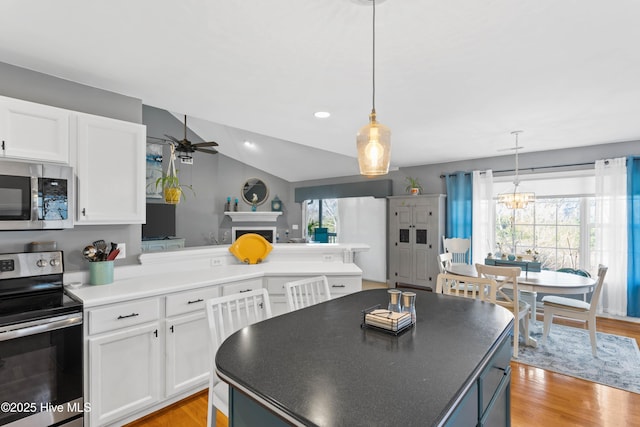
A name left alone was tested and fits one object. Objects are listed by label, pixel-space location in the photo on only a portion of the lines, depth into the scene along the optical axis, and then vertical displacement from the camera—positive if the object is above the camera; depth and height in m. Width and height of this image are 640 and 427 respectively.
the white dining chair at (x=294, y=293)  1.90 -0.52
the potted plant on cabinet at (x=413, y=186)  5.75 +0.49
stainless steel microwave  1.81 +0.08
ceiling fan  4.20 +0.86
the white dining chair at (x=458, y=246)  5.11 -0.57
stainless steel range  1.59 -0.77
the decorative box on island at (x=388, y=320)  1.38 -0.49
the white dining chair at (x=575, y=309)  3.05 -1.00
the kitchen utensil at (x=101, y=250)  2.29 -0.30
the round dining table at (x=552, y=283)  3.02 -0.71
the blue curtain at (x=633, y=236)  4.04 -0.30
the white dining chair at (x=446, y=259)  4.21 -0.64
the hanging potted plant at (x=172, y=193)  3.15 +0.17
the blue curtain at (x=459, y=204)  5.36 +0.14
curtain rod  4.39 +0.68
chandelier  3.88 +0.17
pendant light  1.49 +0.32
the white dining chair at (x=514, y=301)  2.96 -0.88
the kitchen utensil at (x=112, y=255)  2.35 -0.34
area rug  2.75 -1.44
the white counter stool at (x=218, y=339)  1.47 -0.63
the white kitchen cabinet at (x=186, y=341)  2.19 -0.95
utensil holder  2.25 -0.46
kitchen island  0.84 -0.53
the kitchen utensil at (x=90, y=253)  2.25 -0.31
